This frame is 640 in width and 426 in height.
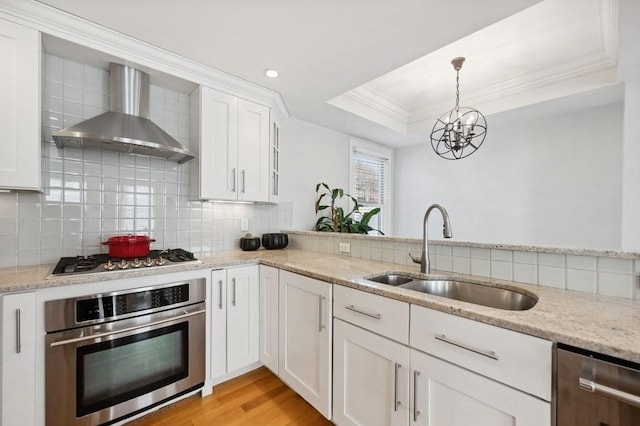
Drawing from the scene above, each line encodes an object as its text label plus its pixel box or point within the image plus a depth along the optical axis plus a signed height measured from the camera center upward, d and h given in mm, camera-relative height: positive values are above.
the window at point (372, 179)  3863 +539
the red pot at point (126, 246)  1685 -227
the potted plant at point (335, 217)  2951 -58
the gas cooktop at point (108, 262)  1411 -315
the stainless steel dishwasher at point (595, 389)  662 -470
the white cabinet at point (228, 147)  2035 +540
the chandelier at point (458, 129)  2350 +793
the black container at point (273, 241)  2533 -284
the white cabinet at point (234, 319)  1790 -773
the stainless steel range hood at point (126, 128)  1552 +529
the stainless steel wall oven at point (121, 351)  1289 -785
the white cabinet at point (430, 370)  820 -604
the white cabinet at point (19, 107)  1361 +556
